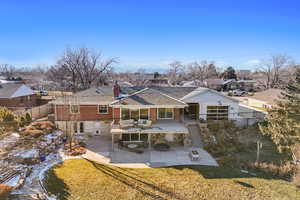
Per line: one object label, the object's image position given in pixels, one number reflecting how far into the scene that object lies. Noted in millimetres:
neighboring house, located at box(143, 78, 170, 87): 77594
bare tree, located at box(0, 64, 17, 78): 89338
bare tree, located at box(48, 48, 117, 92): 42031
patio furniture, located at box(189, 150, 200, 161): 15977
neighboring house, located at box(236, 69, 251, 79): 100844
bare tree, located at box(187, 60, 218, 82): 78731
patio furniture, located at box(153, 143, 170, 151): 18391
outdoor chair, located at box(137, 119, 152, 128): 18750
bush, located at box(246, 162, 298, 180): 14391
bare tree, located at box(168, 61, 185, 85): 84750
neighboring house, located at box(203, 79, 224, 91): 62344
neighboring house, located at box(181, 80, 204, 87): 58406
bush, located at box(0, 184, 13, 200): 10891
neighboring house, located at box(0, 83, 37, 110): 30953
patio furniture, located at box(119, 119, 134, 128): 18770
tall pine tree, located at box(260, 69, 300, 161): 14219
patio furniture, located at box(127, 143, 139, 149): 18438
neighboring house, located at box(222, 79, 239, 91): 64425
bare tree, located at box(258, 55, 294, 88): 55350
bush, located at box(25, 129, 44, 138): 20047
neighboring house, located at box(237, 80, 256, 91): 64387
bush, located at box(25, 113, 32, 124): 23438
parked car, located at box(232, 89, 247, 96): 52316
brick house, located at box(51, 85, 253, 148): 19312
